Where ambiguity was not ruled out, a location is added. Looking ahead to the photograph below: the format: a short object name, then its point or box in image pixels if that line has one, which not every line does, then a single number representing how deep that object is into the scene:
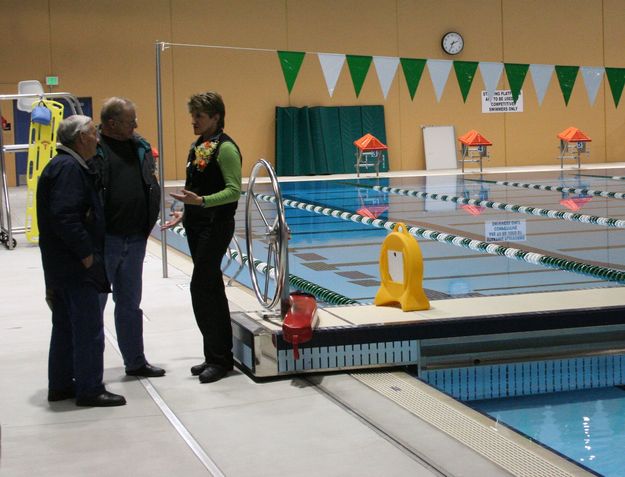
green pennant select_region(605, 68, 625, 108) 10.05
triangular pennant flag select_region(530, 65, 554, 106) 10.61
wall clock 22.72
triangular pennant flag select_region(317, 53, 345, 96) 11.26
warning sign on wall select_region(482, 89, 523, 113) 23.33
